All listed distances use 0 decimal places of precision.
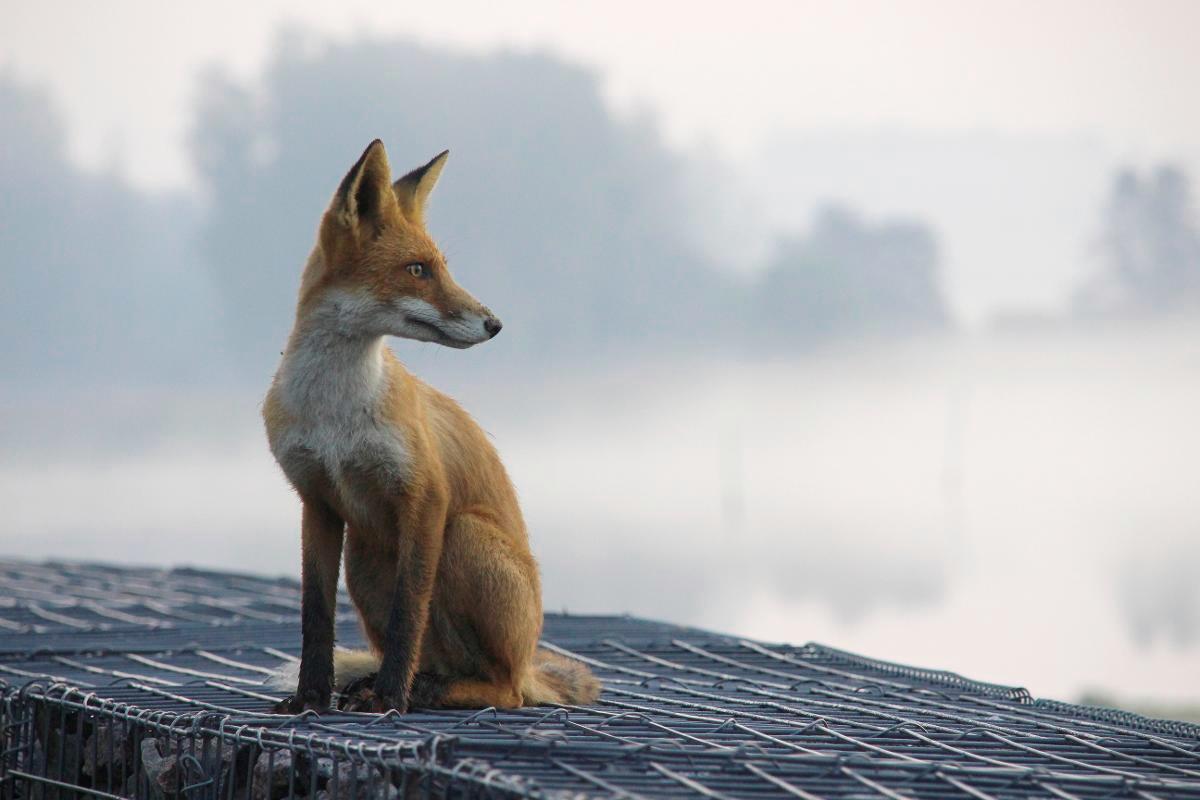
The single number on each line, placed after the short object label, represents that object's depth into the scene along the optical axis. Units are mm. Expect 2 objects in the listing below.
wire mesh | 9398
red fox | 11094
